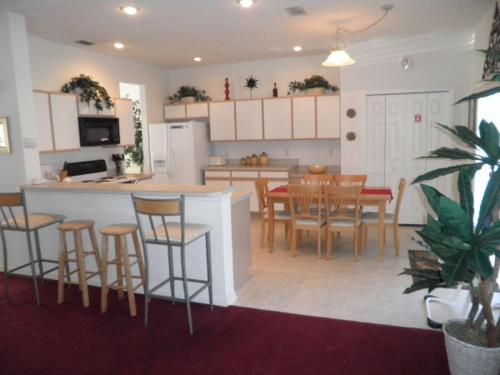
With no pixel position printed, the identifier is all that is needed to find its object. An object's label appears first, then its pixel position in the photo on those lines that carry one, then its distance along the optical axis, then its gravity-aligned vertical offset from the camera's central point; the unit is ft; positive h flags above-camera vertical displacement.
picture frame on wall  13.78 +0.36
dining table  15.01 -2.39
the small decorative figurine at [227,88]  23.81 +2.99
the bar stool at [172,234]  9.53 -2.24
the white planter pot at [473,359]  7.04 -3.87
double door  19.39 -0.25
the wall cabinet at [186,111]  24.09 +1.80
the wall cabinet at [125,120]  20.18 +1.18
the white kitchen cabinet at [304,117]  21.67 +1.11
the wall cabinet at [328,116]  21.25 +1.09
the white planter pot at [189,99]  24.34 +2.48
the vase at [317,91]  21.54 +2.42
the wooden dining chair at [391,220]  15.33 -3.14
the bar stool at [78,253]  11.50 -3.05
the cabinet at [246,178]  22.06 -2.11
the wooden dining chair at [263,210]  16.55 -2.92
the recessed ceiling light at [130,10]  13.11 +4.27
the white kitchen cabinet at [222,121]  23.45 +1.11
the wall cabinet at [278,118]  22.21 +1.12
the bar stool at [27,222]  11.38 -2.16
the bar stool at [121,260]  10.88 -3.16
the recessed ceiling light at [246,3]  12.66 +4.20
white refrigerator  23.24 -0.54
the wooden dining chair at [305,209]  14.91 -2.66
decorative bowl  21.02 -1.58
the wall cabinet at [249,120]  22.88 +1.12
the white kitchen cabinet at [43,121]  15.80 +0.98
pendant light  14.05 +2.72
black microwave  17.80 +0.62
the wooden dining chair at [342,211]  14.51 -2.73
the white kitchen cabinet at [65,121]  16.56 +1.00
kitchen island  11.34 -2.12
